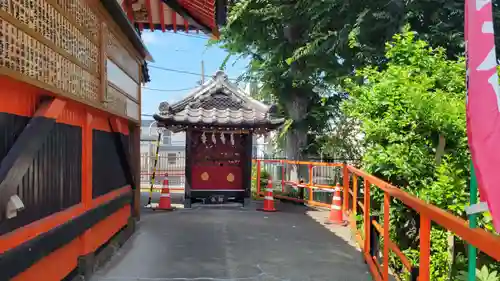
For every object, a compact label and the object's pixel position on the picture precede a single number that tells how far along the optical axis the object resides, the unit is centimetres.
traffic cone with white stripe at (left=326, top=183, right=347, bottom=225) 916
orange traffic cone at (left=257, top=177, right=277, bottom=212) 1105
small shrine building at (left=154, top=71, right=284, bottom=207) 1145
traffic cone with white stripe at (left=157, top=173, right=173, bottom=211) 1104
